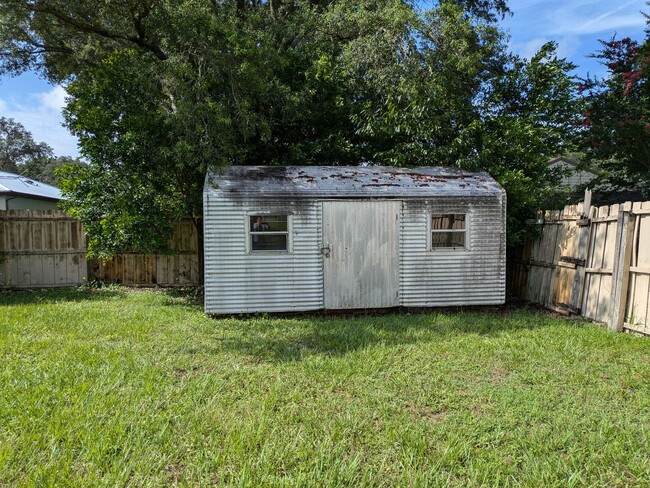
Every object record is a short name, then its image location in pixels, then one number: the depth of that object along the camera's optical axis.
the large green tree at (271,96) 7.70
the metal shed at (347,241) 7.05
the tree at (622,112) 11.92
